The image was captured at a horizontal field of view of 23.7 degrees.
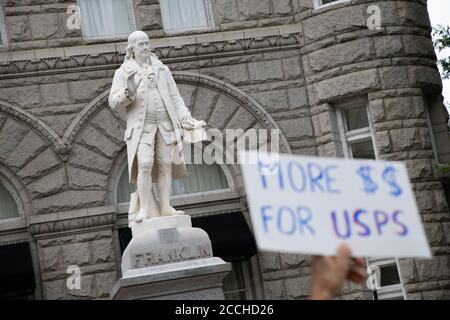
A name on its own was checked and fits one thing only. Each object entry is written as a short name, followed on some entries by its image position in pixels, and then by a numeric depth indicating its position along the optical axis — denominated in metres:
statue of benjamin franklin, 12.70
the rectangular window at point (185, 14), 18.38
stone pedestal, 12.20
